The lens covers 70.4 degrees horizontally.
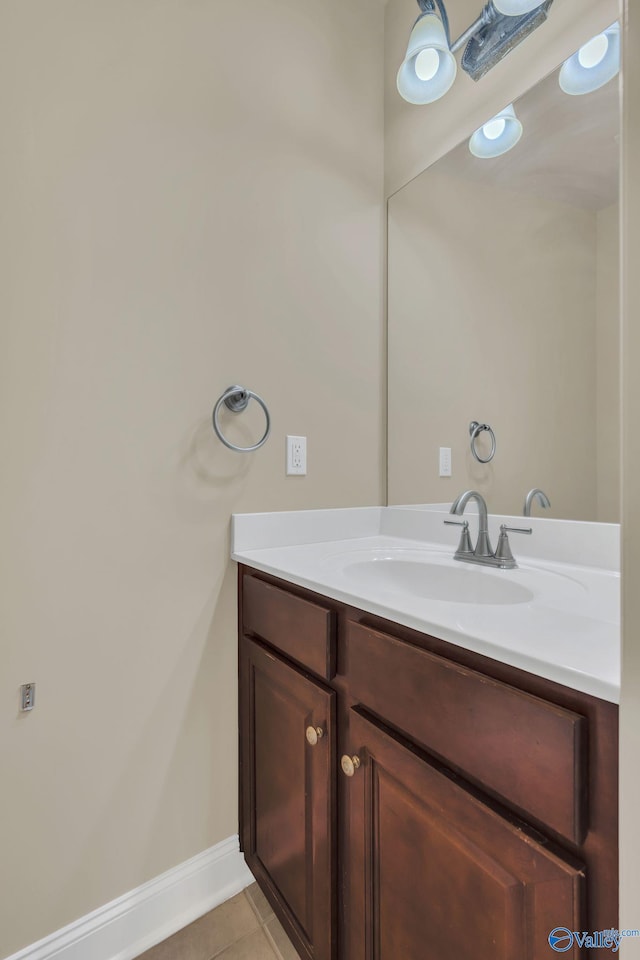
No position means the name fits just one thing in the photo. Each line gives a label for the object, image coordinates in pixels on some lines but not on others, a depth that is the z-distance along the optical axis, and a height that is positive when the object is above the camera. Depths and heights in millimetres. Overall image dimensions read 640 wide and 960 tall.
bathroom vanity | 484 -441
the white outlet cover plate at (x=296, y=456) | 1356 +58
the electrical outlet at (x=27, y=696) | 972 -472
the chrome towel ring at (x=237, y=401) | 1211 +204
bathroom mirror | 1032 +439
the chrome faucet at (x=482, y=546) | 1108 -183
